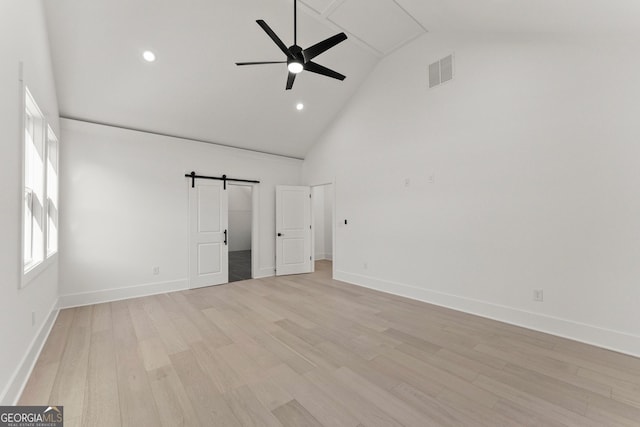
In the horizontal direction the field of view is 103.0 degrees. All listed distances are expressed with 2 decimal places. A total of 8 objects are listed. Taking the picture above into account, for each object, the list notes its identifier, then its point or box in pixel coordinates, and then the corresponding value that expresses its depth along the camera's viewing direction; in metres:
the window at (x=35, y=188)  2.50
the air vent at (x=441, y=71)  3.82
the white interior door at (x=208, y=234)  4.97
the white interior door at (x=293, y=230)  6.04
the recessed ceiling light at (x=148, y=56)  3.39
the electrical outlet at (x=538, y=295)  3.04
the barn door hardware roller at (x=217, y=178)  4.96
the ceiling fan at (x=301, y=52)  2.54
